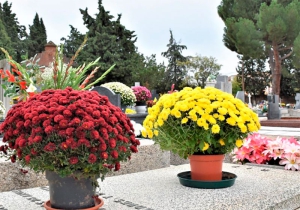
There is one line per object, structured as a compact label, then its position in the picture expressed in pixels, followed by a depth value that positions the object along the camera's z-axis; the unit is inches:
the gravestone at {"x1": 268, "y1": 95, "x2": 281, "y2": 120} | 621.3
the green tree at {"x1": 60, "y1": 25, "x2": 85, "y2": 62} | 1236.5
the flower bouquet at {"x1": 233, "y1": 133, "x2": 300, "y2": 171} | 144.1
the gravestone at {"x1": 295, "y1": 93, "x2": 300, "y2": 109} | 1017.0
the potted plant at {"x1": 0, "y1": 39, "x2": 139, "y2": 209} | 78.9
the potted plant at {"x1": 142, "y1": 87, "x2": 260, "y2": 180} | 109.3
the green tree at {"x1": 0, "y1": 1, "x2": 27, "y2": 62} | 1355.3
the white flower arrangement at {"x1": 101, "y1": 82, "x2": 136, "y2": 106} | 335.5
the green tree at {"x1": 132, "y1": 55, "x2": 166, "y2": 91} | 1273.4
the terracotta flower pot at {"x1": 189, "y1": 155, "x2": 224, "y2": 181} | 114.5
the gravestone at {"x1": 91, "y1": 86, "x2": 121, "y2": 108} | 234.1
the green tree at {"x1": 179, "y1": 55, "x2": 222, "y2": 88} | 1496.1
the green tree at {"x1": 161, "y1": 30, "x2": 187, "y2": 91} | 1530.5
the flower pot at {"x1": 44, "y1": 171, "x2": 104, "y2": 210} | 86.1
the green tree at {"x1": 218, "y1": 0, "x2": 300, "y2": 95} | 1072.8
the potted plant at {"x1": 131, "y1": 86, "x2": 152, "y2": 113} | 365.3
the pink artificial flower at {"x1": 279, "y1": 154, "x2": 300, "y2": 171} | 142.4
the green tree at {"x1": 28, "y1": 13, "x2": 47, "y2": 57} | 1669.3
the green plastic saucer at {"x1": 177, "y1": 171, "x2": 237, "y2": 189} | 112.9
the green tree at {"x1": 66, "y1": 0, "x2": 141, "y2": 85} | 1165.7
